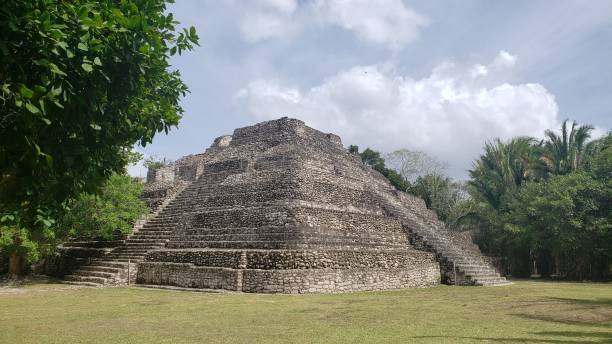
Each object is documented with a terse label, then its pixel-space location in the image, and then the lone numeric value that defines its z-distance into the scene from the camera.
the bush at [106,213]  17.89
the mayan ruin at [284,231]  14.45
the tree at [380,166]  37.47
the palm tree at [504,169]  33.66
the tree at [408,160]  46.44
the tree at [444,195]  41.22
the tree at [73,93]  4.53
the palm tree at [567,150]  31.31
